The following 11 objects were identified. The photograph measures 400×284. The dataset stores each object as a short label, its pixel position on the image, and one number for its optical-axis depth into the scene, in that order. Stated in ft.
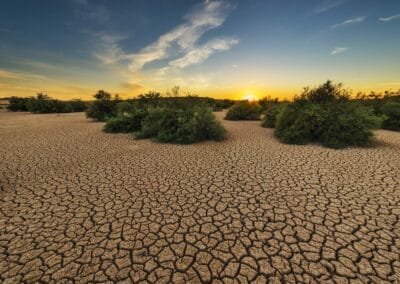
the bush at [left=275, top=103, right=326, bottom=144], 24.11
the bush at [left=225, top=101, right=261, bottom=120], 50.85
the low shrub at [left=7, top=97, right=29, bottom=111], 82.89
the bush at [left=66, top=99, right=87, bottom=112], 81.93
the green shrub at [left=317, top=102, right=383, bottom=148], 22.31
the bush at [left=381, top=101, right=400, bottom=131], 33.71
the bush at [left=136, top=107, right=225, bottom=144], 25.08
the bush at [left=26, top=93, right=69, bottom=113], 72.36
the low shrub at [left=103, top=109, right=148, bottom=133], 31.96
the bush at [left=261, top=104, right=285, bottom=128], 36.73
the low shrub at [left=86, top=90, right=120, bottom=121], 47.78
